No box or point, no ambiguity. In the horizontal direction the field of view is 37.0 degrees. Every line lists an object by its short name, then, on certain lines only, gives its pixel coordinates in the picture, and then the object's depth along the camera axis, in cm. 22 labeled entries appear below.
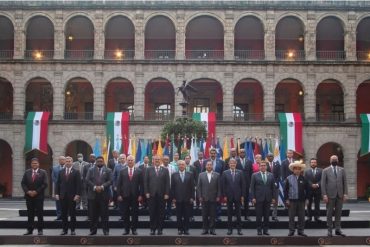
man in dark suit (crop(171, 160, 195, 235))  1634
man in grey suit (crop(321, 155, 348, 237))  1595
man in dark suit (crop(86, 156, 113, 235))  1606
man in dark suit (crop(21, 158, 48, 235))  1609
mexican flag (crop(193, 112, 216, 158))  3925
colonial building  4088
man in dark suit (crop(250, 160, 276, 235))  1617
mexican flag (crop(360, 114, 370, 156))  3956
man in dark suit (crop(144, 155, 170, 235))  1627
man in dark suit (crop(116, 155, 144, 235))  1628
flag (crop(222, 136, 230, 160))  2824
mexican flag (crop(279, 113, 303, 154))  3950
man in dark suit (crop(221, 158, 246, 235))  1639
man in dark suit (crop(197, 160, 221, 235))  1627
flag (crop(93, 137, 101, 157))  2770
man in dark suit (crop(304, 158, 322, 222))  1759
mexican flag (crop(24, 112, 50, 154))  4006
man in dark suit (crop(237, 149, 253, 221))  1819
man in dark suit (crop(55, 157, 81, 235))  1612
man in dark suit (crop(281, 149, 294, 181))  1899
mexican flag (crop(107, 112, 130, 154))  3944
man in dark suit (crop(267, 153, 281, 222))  1912
